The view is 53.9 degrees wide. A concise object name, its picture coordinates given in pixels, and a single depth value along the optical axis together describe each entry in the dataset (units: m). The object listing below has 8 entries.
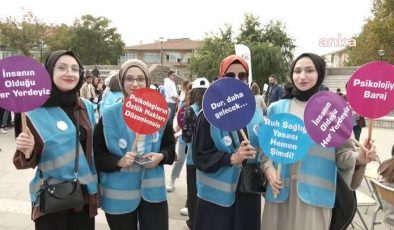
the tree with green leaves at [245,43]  30.11
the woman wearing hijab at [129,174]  2.54
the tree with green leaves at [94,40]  51.75
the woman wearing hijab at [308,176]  2.34
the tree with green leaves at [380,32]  24.94
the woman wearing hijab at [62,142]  2.32
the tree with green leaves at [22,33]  37.09
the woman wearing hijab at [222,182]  2.53
